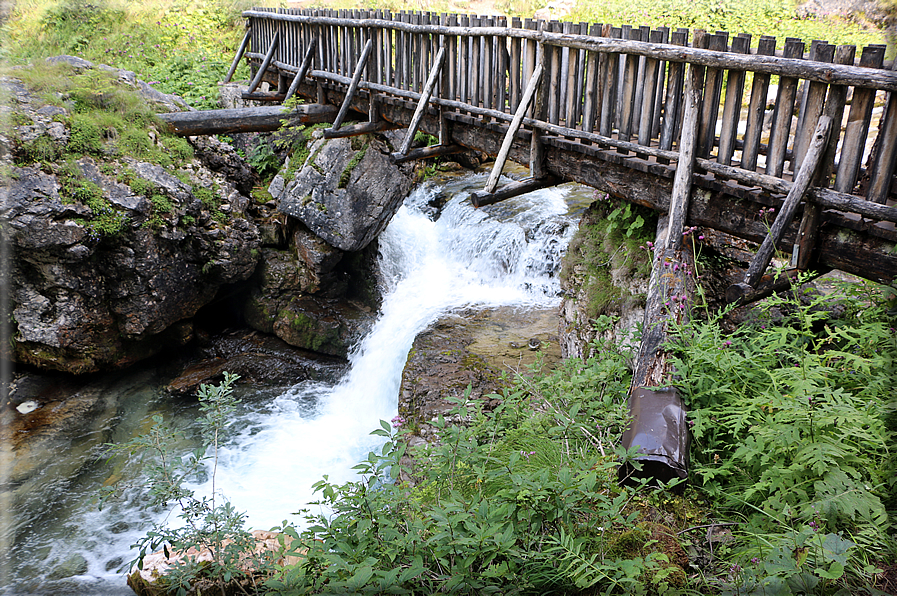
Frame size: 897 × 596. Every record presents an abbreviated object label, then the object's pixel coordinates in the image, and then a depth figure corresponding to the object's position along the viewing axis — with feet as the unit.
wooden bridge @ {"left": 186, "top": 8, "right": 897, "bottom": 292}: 11.99
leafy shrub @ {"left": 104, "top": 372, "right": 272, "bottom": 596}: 9.90
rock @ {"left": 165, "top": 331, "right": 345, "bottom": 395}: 31.50
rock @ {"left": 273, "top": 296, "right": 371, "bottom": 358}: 33.30
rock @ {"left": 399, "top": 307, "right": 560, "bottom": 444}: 23.54
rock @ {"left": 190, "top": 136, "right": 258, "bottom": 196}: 31.60
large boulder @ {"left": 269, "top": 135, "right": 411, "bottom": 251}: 32.07
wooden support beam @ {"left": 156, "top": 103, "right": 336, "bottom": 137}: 27.58
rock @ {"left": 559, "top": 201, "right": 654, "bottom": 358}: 17.39
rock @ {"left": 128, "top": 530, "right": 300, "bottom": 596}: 15.73
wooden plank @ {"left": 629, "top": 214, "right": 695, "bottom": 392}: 11.91
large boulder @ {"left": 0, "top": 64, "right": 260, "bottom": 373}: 24.81
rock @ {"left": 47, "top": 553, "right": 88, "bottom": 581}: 19.60
